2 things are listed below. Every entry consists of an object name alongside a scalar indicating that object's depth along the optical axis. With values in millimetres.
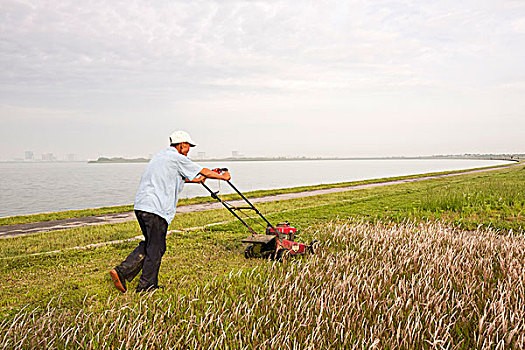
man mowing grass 4836
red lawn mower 5980
